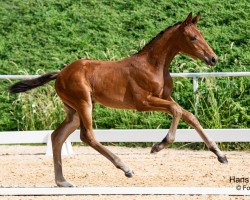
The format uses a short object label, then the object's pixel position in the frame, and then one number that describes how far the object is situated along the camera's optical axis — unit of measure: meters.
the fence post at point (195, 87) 17.89
